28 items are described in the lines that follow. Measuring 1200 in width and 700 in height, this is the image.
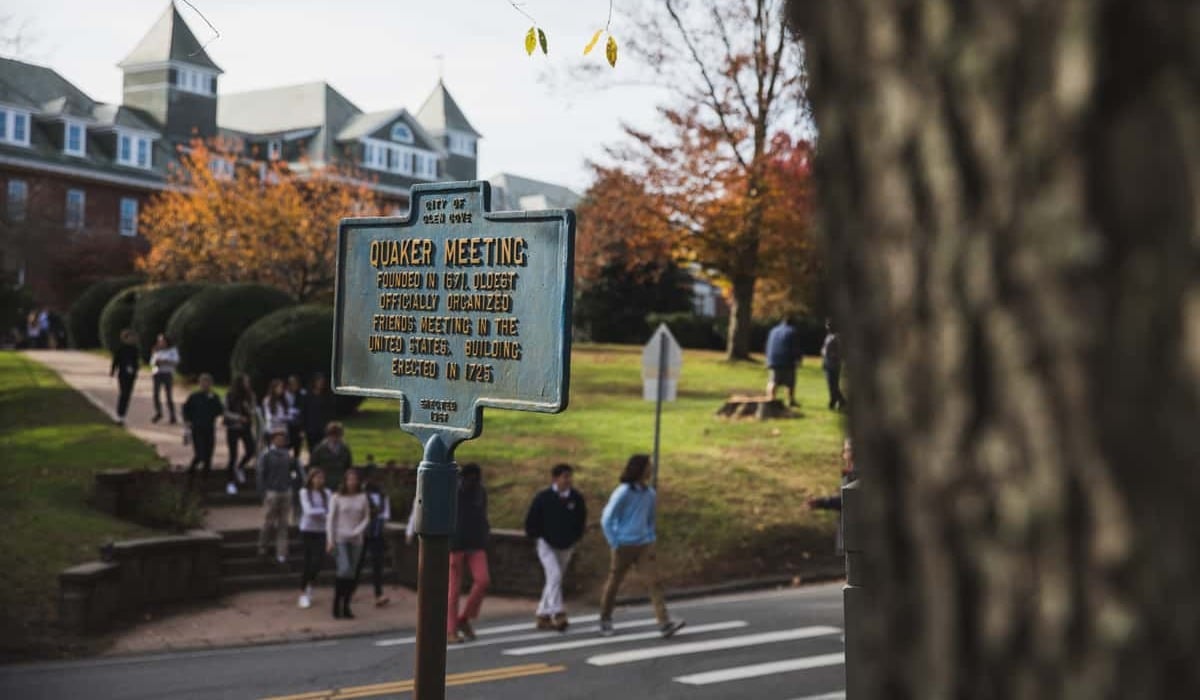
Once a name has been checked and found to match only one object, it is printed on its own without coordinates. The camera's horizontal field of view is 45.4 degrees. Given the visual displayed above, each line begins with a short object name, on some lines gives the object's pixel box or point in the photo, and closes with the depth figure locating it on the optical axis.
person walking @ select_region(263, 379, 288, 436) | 21.84
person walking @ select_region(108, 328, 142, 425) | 26.39
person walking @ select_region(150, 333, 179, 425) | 27.06
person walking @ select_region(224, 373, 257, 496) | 21.80
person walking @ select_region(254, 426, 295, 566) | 18.25
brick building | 58.94
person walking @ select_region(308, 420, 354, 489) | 19.06
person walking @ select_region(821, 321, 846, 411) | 26.66
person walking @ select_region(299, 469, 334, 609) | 16.80
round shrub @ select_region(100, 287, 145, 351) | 41.75
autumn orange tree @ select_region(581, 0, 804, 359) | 35.72
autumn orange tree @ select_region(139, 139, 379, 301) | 40.47
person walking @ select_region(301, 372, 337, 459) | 22.64
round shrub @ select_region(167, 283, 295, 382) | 31.56
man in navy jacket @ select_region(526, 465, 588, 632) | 15.82
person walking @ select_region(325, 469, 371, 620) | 16.25
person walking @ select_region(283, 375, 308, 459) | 22.27
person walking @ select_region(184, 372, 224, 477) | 20.84
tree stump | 27.42
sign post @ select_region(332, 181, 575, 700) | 7.41
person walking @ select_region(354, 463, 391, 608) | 17.11
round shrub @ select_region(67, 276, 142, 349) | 49.94
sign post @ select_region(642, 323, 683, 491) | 19.84
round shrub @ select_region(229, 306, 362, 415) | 26.95
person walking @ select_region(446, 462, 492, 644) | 15.12
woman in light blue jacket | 15.20
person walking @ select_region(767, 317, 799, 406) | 27.58
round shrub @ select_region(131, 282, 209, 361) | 36.94
